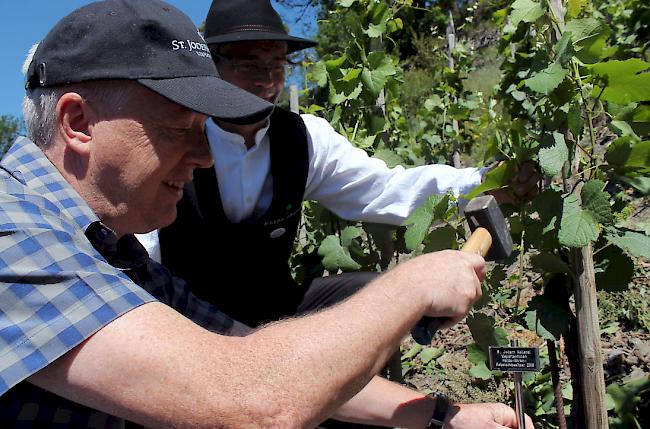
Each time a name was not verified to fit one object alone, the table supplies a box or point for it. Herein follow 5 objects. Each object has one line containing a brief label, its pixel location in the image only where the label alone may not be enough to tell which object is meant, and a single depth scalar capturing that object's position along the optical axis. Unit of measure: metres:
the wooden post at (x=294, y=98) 4.67
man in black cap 0.99
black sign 1.53
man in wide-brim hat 2.33
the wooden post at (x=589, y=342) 1.81
